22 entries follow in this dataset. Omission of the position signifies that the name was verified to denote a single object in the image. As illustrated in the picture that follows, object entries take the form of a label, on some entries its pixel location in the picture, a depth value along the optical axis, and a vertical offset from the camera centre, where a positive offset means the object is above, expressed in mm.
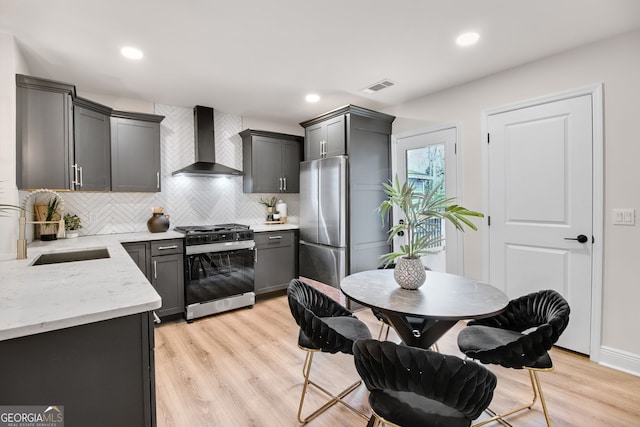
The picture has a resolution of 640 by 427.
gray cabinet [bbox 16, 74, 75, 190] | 2455 +638
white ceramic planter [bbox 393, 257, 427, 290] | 1869 -404
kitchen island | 1010 -496
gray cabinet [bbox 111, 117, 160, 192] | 3426 +619
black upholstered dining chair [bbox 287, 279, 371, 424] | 1691 -737
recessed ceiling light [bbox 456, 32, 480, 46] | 2322 +1287
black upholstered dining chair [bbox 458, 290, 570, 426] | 1514 -740
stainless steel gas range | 3447 -703
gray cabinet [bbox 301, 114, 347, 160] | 3758 +902
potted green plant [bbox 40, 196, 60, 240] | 2945 -148
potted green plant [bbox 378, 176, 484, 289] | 1867 -126
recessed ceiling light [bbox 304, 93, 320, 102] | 3658 +1332
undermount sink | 2529 -387
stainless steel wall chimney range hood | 3956 +841
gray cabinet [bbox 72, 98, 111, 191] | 2973 +649
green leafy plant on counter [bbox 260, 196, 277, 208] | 4809 +93
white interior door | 2531 +19
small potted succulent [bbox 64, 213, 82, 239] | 3213 -161
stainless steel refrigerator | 3672 -152
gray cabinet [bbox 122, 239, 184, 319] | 3236 -628
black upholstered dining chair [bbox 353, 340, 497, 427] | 1089 -649
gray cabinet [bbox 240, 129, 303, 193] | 4355 +683
